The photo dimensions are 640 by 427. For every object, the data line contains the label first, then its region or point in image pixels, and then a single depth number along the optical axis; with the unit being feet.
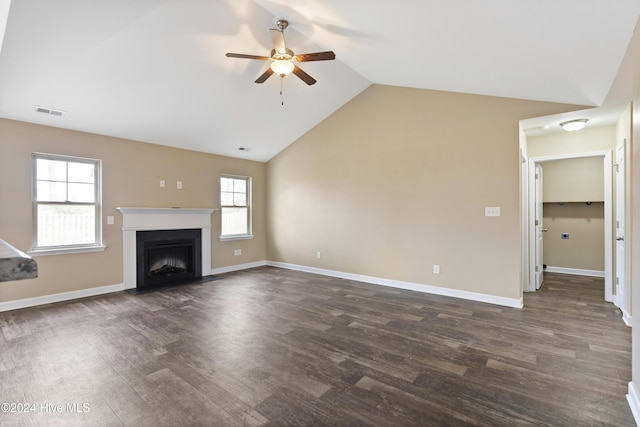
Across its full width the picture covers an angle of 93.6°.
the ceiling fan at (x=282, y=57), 10.14
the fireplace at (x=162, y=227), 15.84
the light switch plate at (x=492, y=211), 13.03
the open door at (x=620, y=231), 11.65
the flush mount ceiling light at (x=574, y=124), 12.48
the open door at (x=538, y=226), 15.78
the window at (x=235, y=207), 20.62
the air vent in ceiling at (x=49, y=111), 12.16
